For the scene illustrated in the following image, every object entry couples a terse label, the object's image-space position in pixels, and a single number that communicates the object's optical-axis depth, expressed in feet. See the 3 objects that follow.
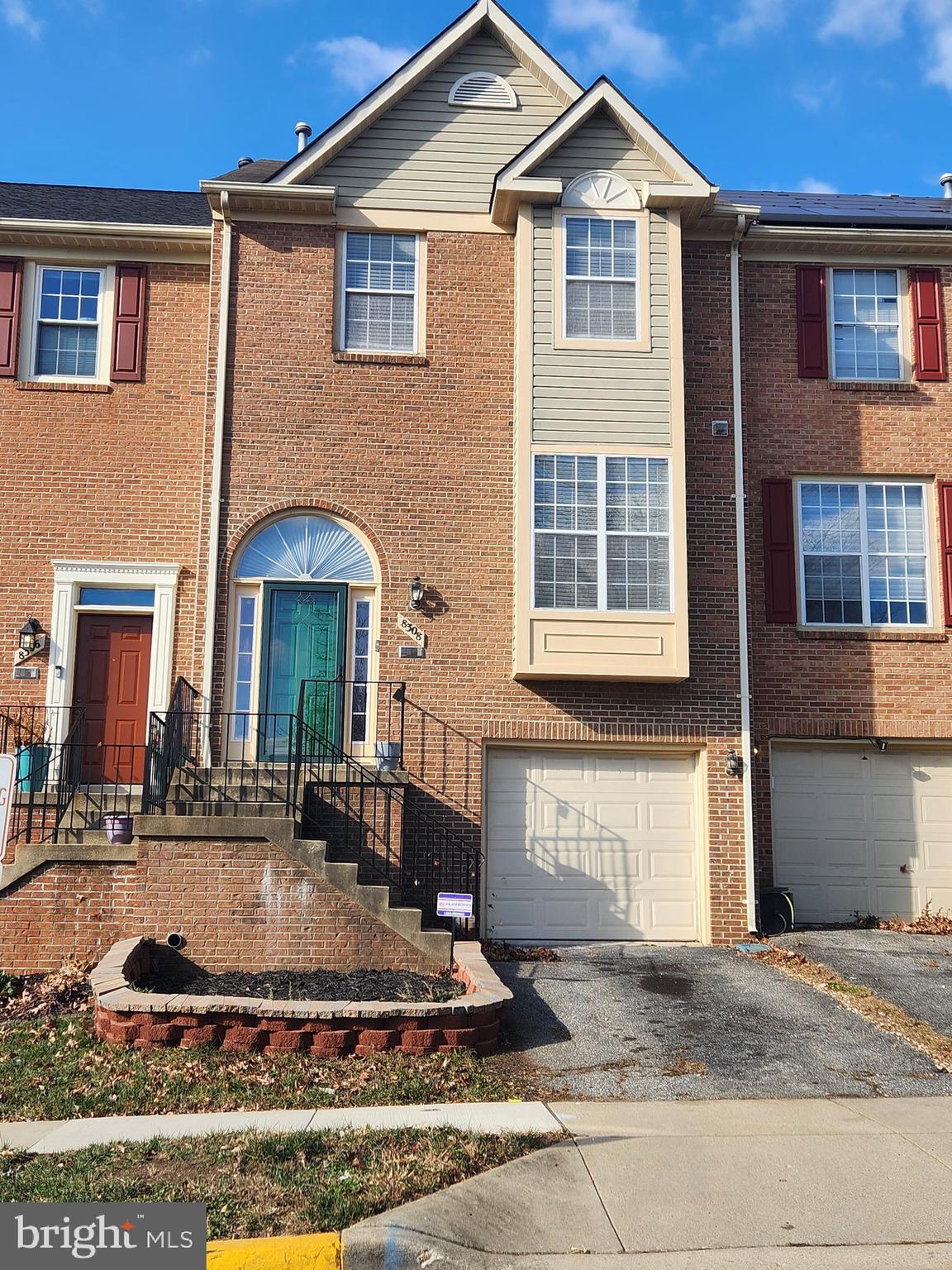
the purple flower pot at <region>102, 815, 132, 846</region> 32.84
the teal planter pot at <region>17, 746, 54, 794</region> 37.47
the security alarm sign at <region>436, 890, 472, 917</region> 33.40
